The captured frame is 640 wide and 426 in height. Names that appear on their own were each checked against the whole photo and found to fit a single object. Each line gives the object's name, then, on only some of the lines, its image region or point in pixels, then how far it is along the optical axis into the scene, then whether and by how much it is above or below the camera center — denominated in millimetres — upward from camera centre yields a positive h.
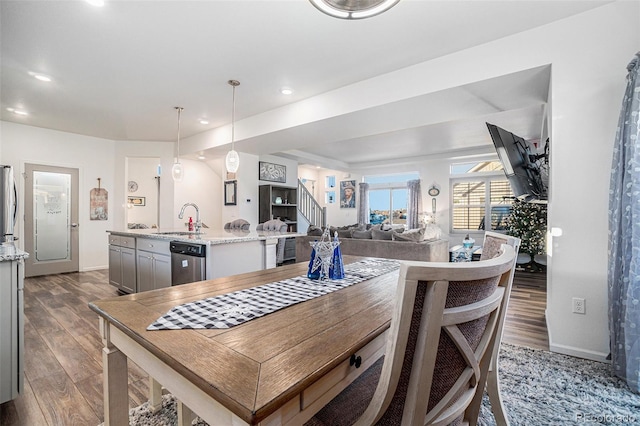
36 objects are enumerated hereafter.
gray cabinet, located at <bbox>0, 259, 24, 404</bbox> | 1593 -699
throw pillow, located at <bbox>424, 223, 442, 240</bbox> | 4901 -428
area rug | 1561 -1135
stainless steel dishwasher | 2719 -527
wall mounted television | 2928 +500
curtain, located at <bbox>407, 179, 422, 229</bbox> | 8234 +177
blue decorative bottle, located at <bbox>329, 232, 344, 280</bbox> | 1544 -311
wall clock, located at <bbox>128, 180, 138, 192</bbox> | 8153 +640
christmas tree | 5410 -342
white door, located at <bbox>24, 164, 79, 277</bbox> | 5004 -215
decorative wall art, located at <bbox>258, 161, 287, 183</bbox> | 6658 +909
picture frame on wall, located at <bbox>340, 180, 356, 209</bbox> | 9578 +530
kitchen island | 2842 -527
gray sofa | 4527 -653
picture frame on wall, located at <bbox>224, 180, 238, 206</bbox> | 6142 +368
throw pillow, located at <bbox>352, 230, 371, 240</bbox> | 5125 -452
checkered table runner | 940 -374
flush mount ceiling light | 1518 +1096
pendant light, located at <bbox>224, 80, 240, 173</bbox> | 3487 +600
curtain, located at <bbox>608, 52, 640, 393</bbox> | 1754 -190
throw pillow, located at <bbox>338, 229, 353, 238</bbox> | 5395 -448
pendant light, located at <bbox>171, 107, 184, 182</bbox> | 4184 +545
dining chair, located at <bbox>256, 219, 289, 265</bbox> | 4652 -321
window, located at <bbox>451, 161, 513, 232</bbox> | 7301 +380
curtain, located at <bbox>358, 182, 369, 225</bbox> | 9289 +221
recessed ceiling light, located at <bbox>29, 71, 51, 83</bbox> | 3209 +1498
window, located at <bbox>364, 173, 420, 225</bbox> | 8898 +387
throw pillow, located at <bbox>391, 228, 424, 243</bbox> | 4668 -424
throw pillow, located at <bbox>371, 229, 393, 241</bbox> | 4961 -435
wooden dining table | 606 -375
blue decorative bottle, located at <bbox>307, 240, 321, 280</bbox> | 1544 -344
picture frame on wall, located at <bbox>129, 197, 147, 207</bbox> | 8201 +207
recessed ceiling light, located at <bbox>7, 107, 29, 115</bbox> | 4230 +1454
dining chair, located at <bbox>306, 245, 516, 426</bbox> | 565 -294
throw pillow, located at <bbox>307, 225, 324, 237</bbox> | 5326 -418
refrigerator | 2070 +45
